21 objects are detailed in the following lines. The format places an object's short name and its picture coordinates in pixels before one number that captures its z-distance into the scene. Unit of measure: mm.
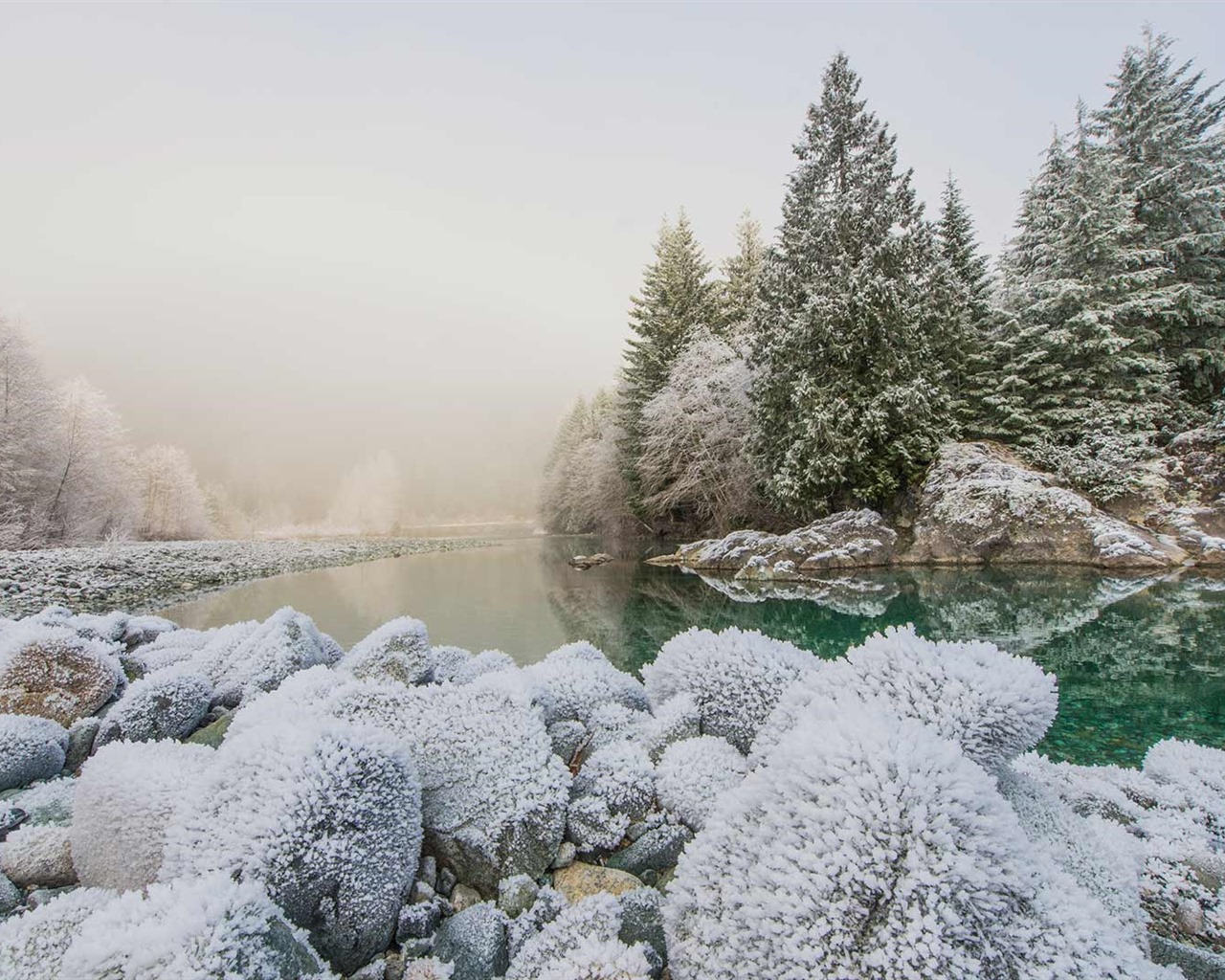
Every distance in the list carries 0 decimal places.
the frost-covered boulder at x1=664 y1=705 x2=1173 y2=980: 1089
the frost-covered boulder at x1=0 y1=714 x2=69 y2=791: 2438
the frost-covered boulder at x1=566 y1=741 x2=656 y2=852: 1937
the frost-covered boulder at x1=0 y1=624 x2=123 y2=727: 2922
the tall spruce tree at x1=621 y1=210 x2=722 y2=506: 24055
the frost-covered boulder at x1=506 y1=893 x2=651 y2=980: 1397
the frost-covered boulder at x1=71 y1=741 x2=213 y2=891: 1675
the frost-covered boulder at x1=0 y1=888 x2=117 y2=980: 1348
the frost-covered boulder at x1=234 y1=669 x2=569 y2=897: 1834
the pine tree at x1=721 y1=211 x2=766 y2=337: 23828
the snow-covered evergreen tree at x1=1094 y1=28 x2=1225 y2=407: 15328
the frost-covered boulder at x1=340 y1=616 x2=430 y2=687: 2902
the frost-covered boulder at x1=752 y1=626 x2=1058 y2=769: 1602
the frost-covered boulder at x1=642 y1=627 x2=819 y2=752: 2309
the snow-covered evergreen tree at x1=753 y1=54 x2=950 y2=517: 14461
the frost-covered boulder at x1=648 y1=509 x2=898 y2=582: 13000
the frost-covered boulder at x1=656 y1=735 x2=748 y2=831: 1970
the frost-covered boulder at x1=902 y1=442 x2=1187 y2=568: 11406
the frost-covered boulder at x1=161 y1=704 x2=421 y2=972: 1487
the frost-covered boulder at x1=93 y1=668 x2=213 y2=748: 2637
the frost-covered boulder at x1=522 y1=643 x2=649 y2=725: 2572
